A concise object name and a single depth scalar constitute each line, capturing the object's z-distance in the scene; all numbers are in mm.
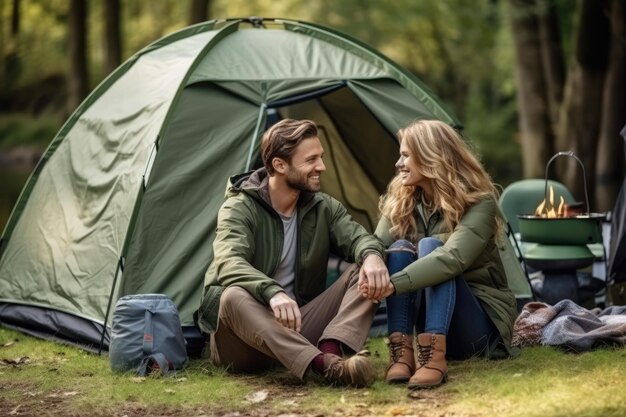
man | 4875
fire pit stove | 6789
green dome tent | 6262
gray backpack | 5438
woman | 4891
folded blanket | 5637
